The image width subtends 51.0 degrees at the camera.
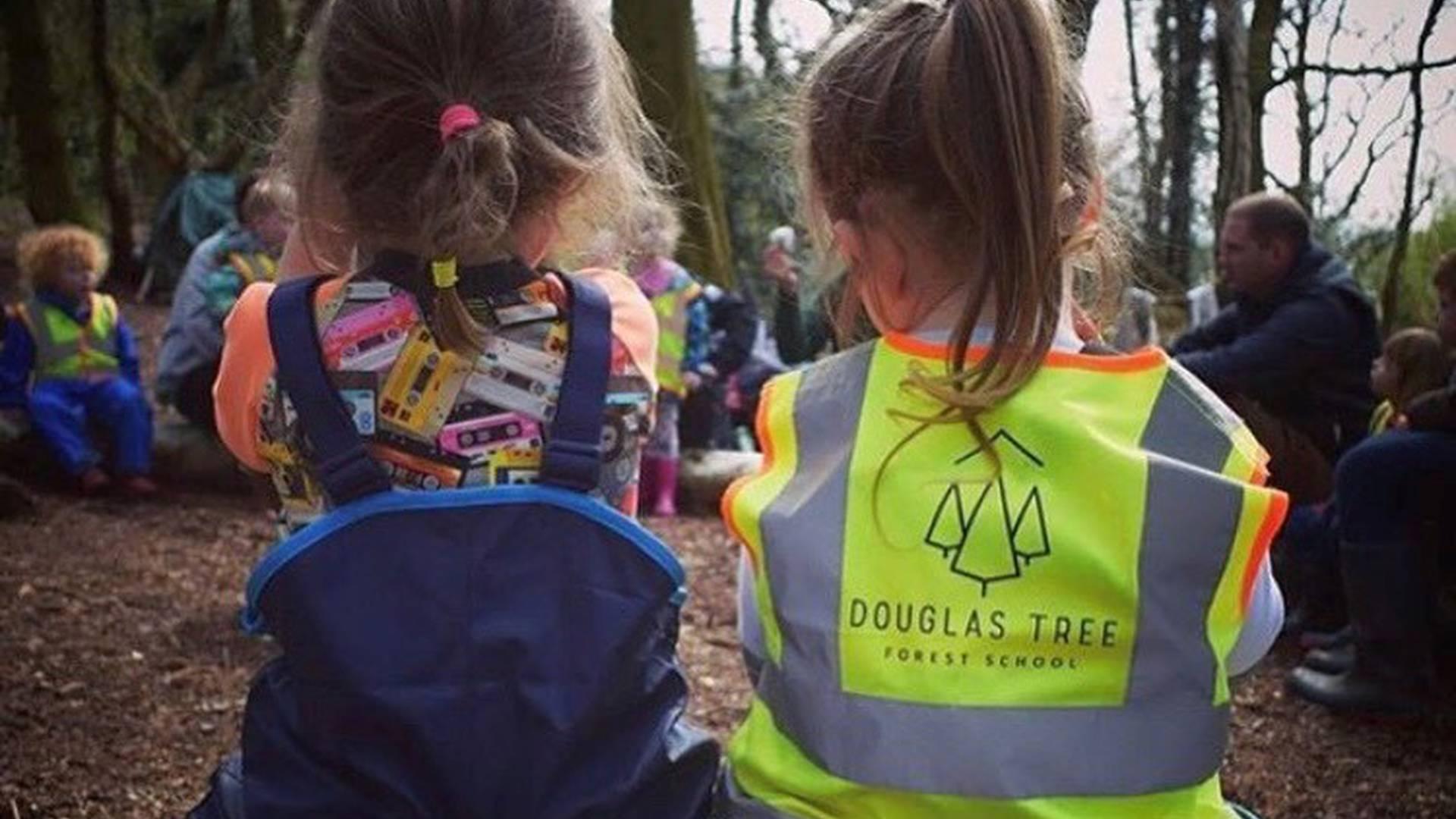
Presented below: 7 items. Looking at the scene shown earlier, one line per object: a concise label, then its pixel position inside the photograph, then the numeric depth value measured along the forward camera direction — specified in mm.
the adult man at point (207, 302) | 6164
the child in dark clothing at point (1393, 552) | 3926
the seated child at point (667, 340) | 6312
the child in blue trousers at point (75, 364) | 6422
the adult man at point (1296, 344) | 4738
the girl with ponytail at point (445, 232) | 1685
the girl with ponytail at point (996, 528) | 1463
